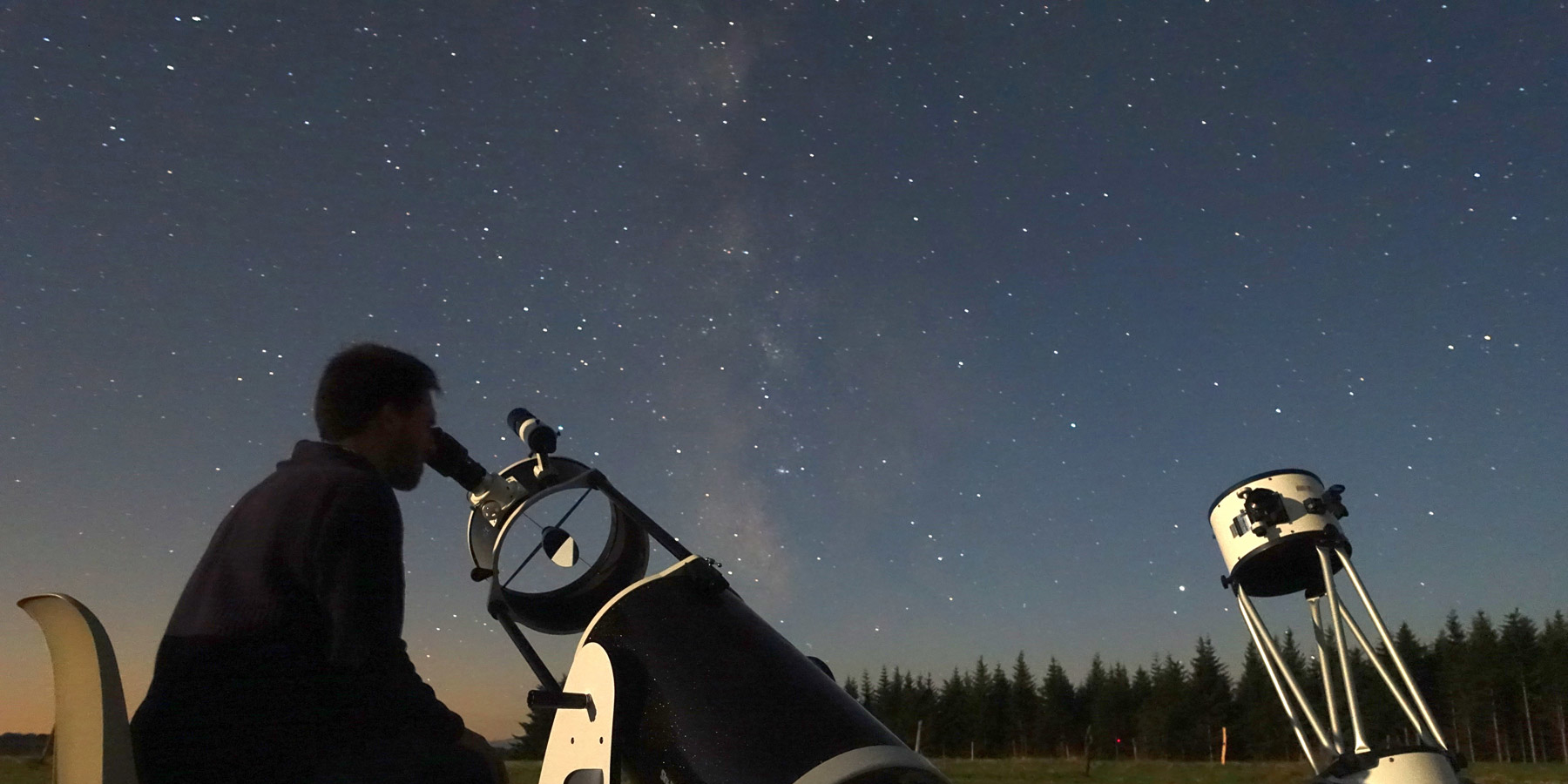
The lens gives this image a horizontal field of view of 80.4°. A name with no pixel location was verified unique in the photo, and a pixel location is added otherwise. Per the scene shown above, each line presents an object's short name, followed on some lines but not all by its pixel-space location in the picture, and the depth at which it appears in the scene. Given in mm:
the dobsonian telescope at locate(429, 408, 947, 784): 1486
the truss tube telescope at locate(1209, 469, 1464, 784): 2936
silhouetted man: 1461
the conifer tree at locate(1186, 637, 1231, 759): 59172
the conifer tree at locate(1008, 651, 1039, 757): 65062
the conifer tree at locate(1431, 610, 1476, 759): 52219
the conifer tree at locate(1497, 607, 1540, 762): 50812
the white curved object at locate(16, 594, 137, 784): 1239
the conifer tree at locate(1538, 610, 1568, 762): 48406
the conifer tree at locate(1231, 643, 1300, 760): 54562
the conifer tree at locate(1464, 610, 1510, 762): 51219
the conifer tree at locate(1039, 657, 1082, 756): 63812
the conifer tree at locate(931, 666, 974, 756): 62844
